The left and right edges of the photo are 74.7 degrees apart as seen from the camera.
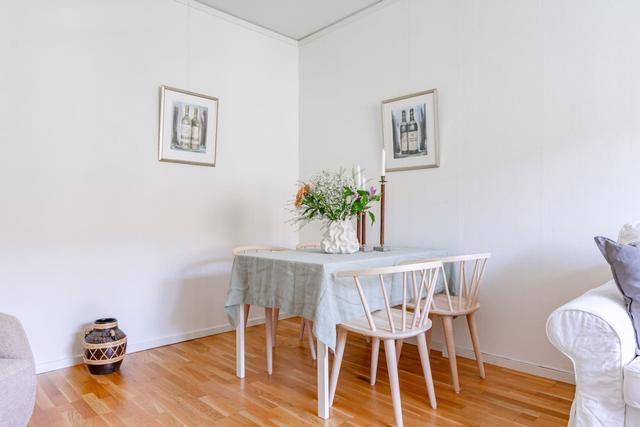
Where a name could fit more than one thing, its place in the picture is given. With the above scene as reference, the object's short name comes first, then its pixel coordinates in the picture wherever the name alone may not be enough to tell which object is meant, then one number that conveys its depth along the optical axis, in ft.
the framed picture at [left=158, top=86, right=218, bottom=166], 10.34
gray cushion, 5.22
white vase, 8.21
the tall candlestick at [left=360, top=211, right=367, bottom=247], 8.85
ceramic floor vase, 8.32
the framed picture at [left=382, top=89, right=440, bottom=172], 9.84
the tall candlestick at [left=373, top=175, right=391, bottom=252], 8.89
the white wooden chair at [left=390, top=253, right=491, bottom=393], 7.41
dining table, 6.42
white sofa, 4.72
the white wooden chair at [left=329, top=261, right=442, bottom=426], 5.99
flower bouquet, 7.91
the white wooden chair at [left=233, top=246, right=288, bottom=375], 8.32
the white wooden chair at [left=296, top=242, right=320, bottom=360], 10.27
